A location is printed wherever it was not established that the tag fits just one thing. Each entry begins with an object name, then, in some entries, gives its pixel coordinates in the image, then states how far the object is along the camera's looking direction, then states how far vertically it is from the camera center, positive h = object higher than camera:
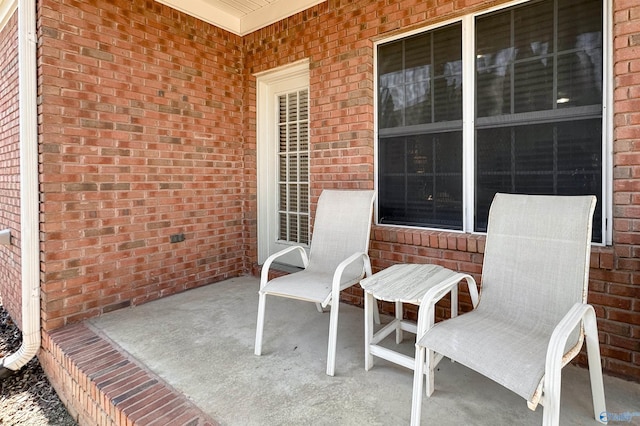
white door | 3.87 +0.47
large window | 2.23 +0.63
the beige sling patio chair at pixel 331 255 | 2.24 -0.41
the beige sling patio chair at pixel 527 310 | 1.34 -0.54
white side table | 1.82 -0.47
